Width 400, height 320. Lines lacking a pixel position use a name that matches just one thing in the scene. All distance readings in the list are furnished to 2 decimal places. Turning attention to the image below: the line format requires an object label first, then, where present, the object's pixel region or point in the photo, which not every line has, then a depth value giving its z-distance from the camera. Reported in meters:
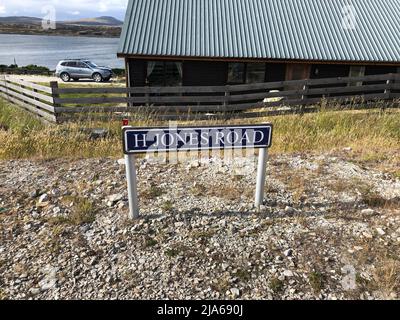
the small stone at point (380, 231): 3.91
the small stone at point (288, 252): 3.56
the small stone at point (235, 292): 3.06
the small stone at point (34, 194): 4.83
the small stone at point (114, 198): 4.64
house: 14.01
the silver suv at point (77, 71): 28.95
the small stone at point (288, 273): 3.29
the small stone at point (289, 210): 4.37
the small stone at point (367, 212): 4.30
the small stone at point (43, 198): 4.68
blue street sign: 3.66
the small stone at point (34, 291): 3.08
